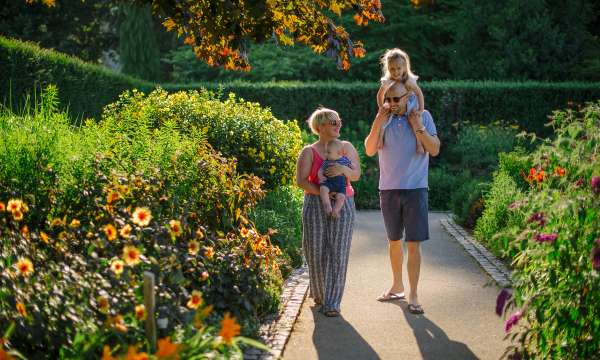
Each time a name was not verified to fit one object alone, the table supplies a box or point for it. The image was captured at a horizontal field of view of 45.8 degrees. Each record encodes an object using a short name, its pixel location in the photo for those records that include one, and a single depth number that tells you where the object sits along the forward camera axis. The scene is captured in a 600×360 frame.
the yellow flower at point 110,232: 4.02
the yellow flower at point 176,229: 4.45
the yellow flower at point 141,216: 4.15
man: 5.77
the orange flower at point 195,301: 3.89
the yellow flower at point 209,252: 4.94
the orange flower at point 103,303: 3.54
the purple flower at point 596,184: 3.64
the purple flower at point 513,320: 3.76
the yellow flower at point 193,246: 4.57
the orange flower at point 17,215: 3.96
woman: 5.73
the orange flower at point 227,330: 2.97
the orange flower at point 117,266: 3.72
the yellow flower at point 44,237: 3.90
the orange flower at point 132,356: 2.73
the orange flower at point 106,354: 2.75
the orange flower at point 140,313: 3.53
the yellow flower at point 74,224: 4.29
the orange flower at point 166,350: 2.77
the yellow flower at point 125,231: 4.20
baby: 5.72
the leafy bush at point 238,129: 9.66
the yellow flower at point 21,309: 3.19
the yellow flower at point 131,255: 3.78
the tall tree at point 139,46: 27.31
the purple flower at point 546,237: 3.78
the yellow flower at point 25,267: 3.39
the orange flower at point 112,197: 4.46
